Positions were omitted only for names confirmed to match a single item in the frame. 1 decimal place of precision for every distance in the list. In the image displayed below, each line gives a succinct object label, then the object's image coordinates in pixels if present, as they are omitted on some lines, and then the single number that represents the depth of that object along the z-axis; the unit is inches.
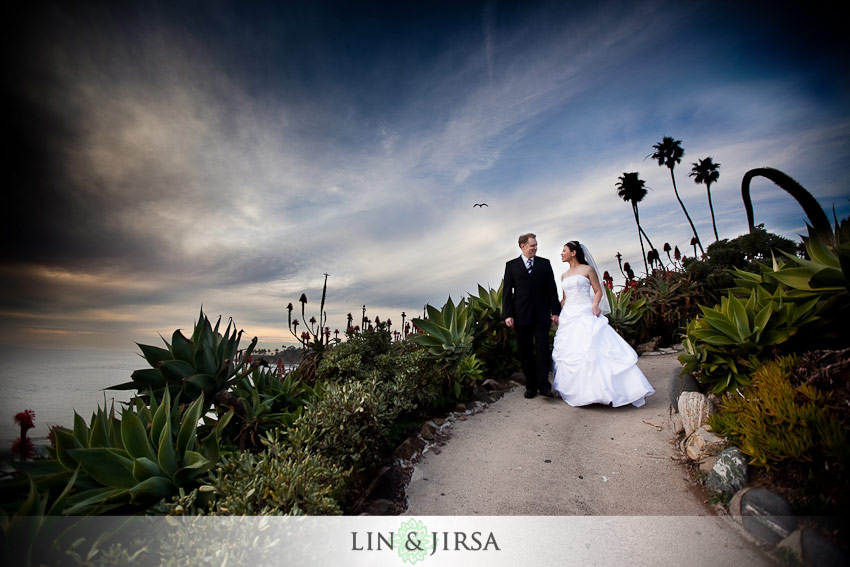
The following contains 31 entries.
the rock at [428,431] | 169.5
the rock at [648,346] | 325.1
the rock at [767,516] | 88.6
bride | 196.1
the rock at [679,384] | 157.4
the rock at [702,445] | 125.3
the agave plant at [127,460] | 82.8
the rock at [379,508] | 114.7
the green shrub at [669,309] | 338.3
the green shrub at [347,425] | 118.2
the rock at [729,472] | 106.8
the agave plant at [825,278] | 102.6
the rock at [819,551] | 75.1
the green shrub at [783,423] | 85.4
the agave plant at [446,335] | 206.5
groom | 220.2
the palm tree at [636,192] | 622.8
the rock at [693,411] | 136.4
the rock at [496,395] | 223.0
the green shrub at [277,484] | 82.0
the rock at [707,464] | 121.6
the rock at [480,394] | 217.2
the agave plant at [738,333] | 119.5
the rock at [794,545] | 81.0
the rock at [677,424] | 152.3
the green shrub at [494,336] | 249.4
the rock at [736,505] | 100.3
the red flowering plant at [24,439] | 87.3
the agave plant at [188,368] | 130.0
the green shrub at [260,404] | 134.8
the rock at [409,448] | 151.6
